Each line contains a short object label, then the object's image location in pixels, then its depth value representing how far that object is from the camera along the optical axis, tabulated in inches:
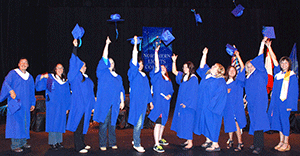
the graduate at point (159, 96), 154.2
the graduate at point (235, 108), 150.5
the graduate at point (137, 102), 146.8
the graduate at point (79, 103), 143.3
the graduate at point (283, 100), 147.3
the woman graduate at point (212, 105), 145.2
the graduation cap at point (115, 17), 149.4
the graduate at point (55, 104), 151.6
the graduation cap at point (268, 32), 151.6
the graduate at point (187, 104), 148.2
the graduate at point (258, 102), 143.3
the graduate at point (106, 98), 146.5
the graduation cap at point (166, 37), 170.9
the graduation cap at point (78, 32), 144.5
